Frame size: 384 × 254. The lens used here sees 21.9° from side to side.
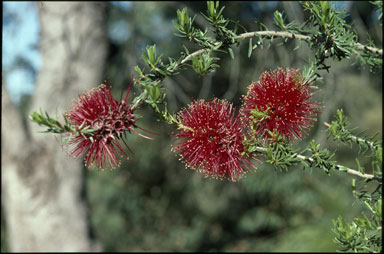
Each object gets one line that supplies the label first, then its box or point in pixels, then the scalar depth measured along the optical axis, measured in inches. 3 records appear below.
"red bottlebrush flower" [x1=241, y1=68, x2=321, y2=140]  22.4
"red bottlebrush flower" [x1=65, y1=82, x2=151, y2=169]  21.7
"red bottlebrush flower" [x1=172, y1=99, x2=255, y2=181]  22.5
